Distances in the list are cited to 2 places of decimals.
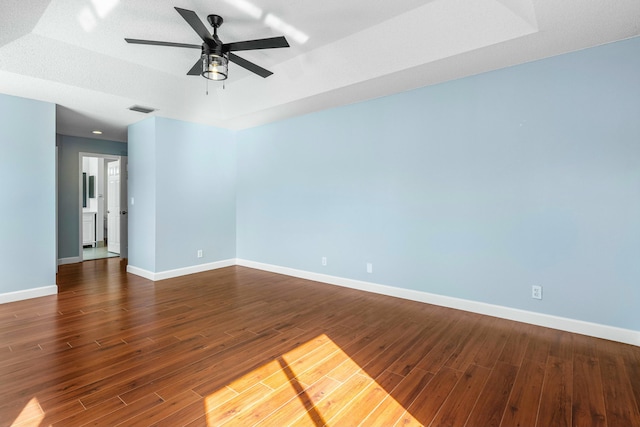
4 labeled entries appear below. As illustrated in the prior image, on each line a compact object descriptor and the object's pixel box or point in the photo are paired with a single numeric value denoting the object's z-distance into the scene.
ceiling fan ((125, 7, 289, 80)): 2.56
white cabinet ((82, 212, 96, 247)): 8.32
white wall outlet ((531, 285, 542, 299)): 3.22
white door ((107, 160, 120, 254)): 7.39
